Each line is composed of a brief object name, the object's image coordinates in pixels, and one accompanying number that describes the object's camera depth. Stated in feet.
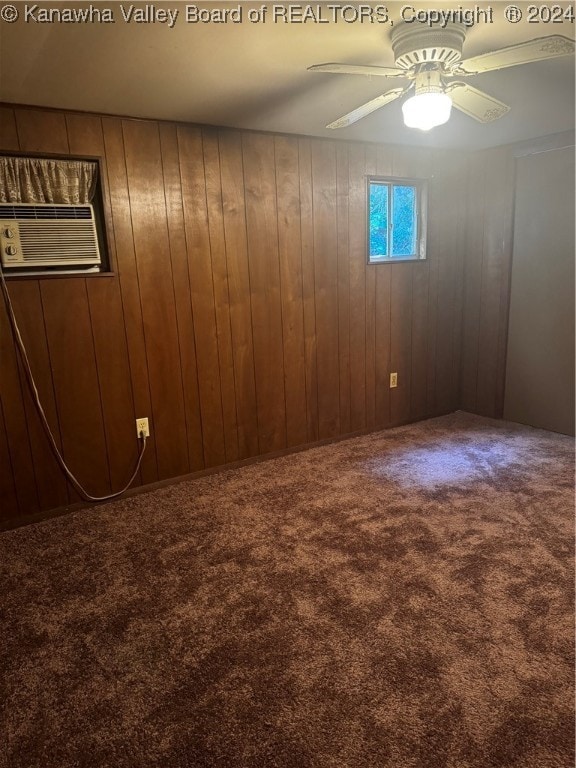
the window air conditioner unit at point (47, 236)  8.39
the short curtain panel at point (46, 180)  8.36
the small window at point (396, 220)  12.63
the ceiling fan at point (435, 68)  5.62
